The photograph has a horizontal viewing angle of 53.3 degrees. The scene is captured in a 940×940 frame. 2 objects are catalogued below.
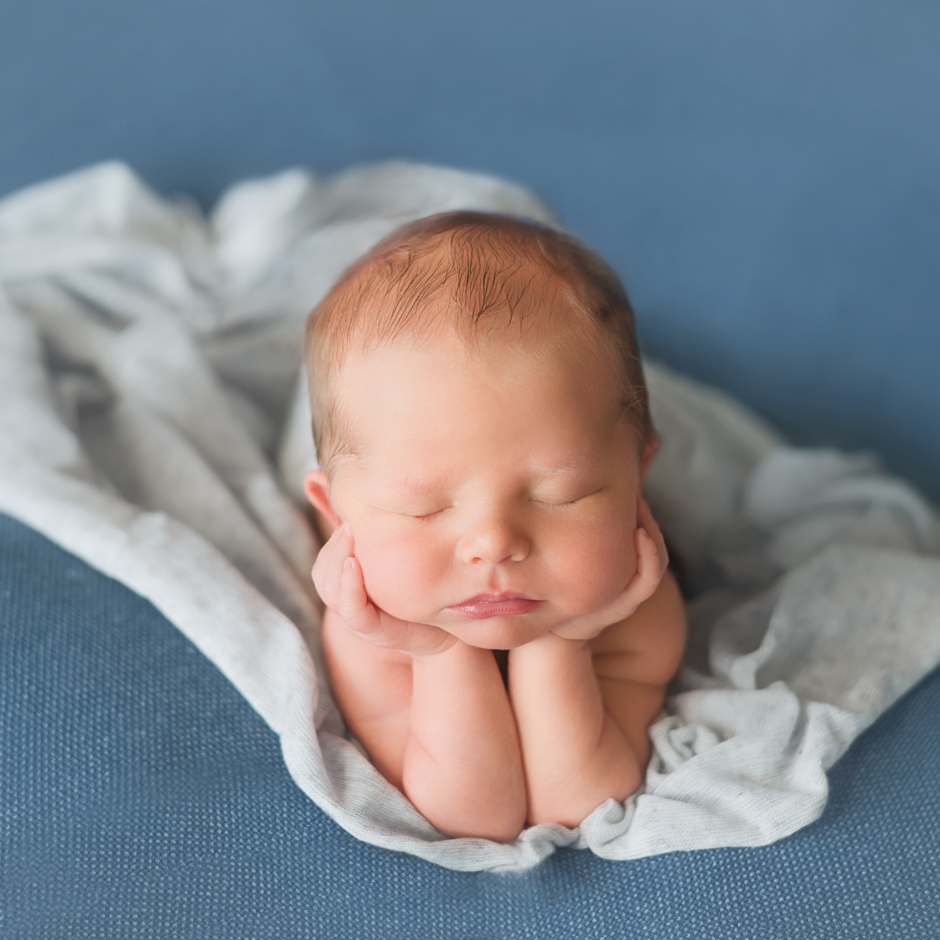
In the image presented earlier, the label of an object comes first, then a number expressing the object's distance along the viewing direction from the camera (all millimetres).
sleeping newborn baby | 665
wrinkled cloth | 765
